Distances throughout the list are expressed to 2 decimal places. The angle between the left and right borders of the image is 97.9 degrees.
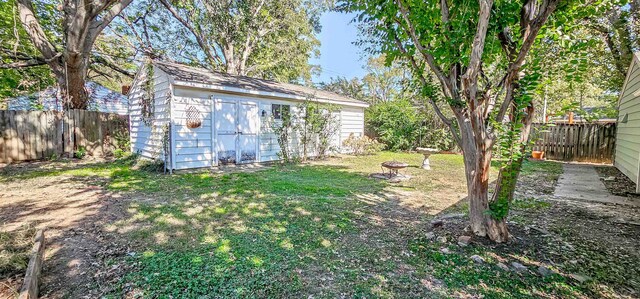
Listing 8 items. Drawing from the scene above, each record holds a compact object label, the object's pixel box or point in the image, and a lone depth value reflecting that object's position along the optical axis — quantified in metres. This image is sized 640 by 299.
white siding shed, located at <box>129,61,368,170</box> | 7.18
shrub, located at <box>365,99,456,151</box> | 13.27
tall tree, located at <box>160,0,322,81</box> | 13.38
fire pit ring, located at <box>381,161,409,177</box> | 6.38
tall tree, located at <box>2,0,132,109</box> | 7.71
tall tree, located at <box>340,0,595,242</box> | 2.48
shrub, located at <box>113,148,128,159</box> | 9.34
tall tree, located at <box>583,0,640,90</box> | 7.71
